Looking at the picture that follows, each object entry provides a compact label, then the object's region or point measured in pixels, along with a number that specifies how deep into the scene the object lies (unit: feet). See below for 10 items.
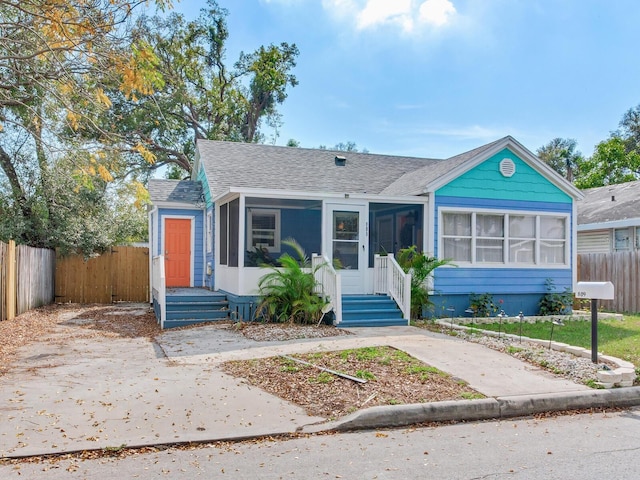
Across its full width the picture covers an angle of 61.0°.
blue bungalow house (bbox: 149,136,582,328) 39.86
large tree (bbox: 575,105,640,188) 106.73
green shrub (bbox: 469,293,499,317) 43.57
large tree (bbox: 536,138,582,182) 138.41
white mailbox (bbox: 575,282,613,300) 23.49
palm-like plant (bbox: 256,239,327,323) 36.65
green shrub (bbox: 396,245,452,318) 40.68
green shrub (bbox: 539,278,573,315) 45.80
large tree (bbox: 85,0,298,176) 89.30
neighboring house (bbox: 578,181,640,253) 60.23
